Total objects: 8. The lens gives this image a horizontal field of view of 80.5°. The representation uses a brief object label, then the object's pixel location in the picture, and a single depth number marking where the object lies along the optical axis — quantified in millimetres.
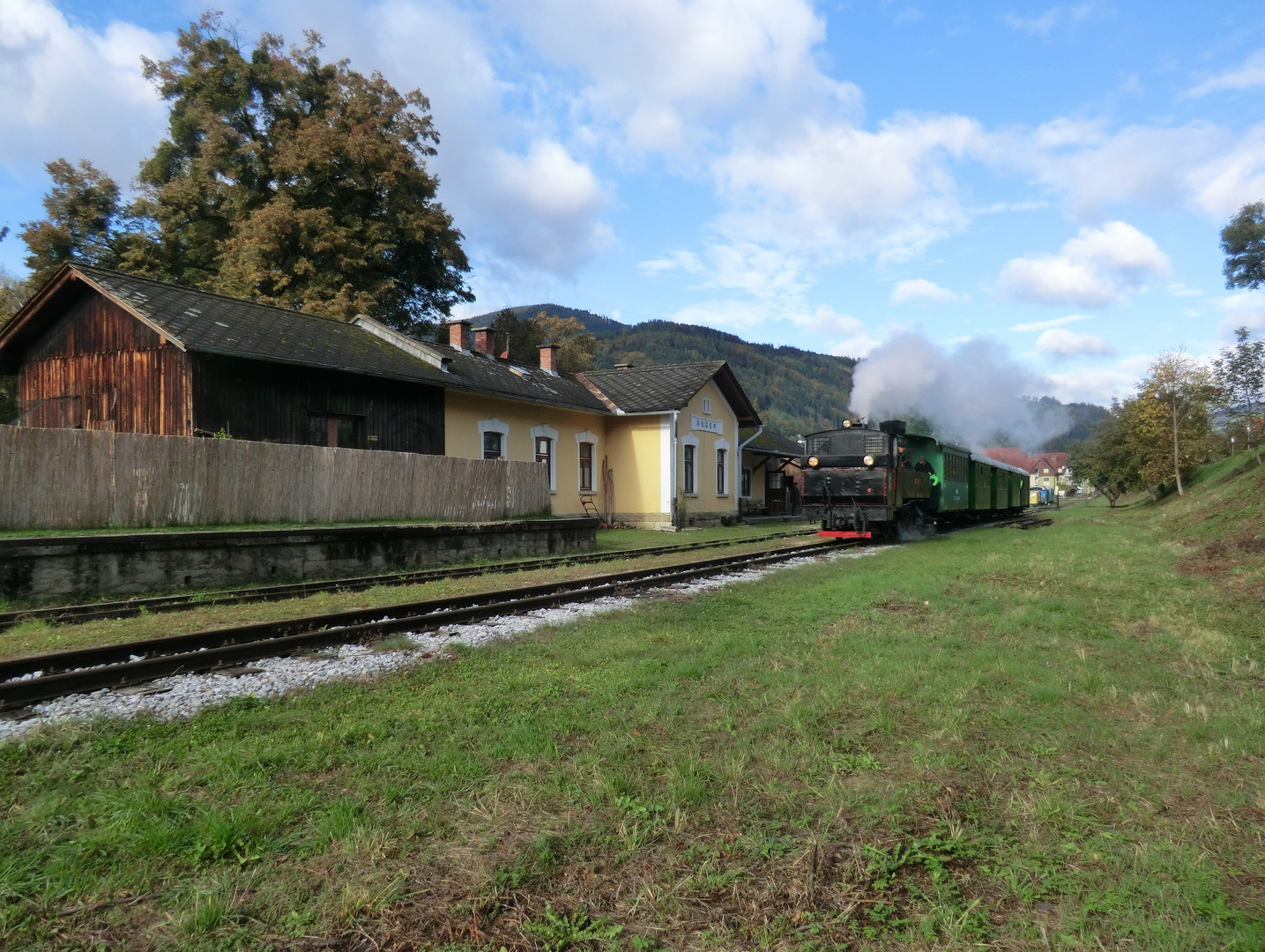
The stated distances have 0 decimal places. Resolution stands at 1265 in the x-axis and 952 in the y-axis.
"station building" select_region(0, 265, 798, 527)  14859
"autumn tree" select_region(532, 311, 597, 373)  44219
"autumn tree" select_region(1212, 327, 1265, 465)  34938
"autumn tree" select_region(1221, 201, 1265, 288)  34625
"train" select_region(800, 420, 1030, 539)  18156
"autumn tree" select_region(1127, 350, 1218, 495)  35625
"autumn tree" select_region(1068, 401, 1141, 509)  42812
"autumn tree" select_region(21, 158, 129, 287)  25922
